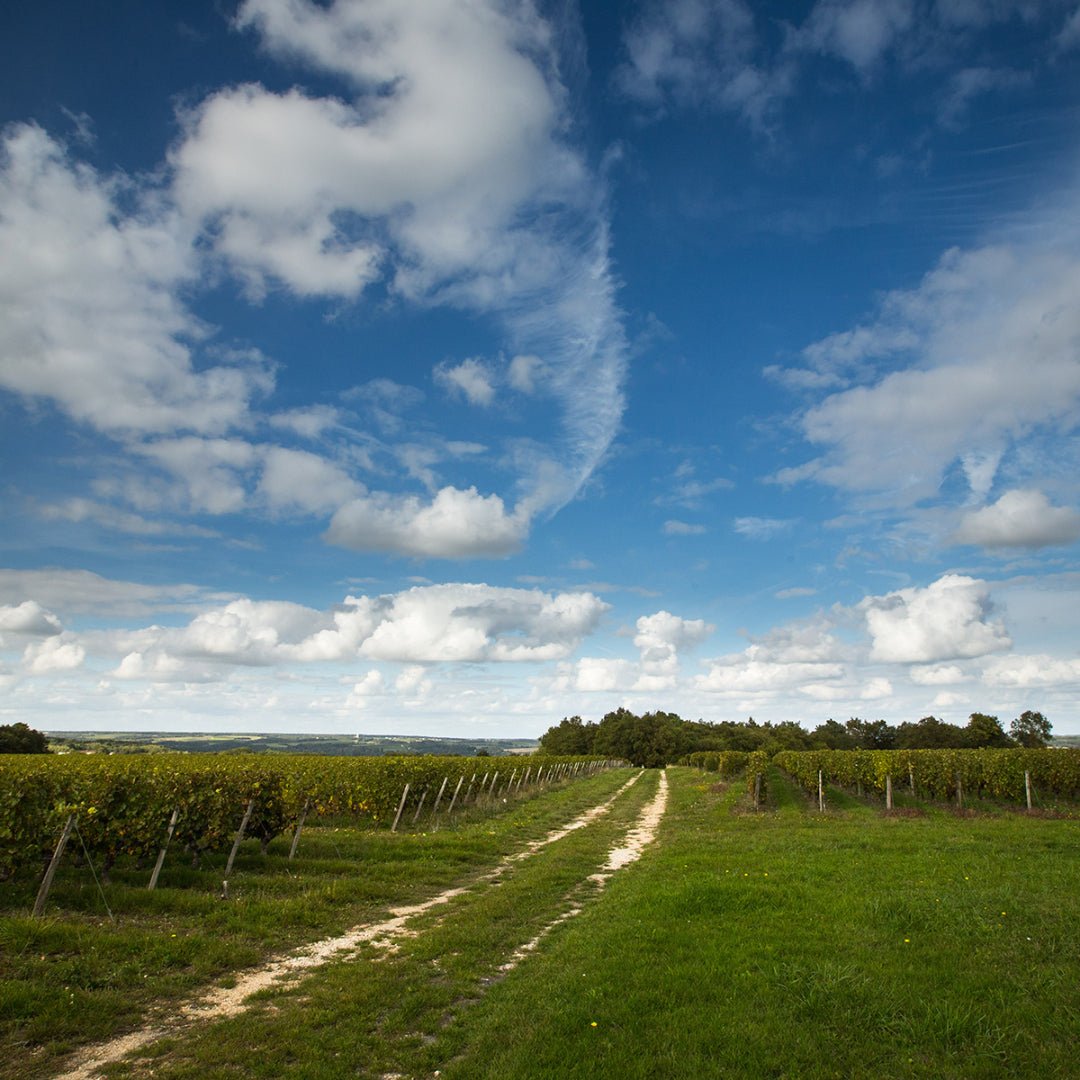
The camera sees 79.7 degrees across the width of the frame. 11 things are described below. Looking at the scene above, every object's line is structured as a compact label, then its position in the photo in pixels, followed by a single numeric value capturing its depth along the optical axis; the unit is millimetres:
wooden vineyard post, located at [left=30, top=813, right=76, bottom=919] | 10289
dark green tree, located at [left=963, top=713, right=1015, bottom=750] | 78062
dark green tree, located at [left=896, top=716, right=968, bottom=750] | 80188
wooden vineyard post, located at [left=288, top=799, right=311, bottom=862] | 15445
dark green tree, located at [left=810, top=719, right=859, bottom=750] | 109812
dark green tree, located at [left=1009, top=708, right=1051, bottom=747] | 87512
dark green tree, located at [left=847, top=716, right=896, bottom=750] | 101938
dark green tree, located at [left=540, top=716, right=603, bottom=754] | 119562
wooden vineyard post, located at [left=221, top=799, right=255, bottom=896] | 13945
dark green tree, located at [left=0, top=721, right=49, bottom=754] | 58334
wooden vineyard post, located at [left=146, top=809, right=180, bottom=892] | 12315
